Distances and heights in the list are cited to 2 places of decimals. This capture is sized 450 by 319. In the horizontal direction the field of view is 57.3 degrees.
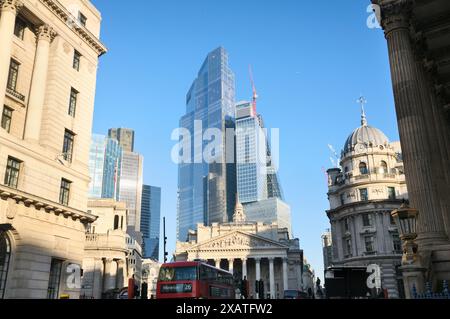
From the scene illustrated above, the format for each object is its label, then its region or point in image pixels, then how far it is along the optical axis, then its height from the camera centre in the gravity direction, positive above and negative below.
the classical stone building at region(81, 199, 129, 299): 58.56 +4.48
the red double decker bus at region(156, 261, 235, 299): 26.25 +0.79
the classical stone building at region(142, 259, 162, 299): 91.80 +3.95
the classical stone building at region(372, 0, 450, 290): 15.77 +7.55
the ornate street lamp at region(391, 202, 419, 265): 14.45 +2.08
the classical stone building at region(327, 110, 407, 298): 65.94 +14.05
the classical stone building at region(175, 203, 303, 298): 110.19 +9.38
